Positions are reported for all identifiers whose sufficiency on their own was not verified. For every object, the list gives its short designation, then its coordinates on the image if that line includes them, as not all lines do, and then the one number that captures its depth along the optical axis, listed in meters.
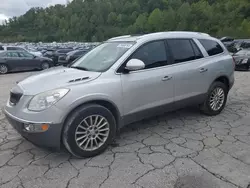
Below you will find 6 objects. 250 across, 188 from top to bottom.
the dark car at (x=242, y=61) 11.58
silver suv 2.88
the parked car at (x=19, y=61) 13.14
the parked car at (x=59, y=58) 17.36
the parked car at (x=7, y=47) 18.45
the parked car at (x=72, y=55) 16.93
